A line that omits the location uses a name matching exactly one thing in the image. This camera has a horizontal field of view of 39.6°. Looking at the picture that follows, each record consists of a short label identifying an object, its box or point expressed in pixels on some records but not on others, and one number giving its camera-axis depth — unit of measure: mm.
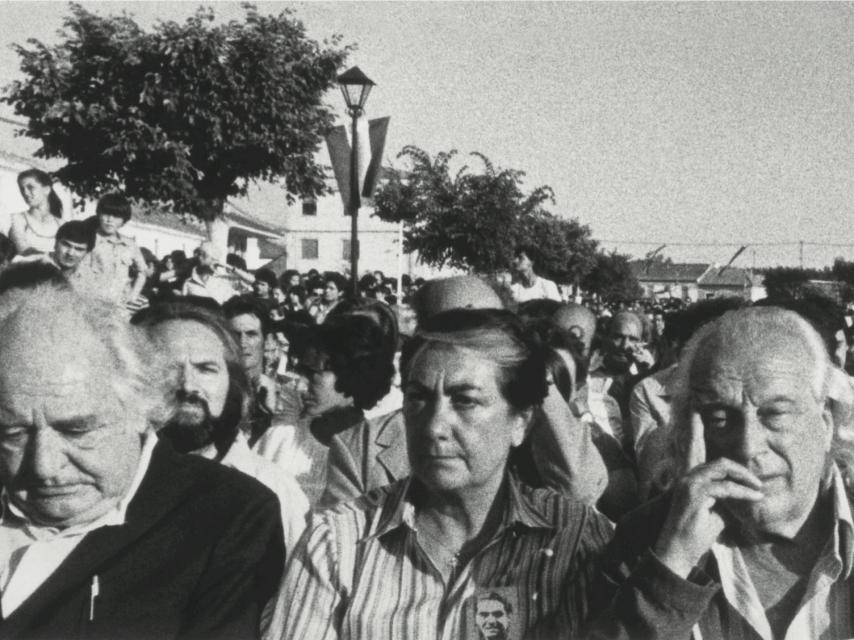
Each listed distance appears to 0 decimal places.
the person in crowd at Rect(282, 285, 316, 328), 14852
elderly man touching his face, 2502
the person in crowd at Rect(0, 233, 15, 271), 7539
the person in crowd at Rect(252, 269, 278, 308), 14750
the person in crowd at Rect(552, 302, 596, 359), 6879
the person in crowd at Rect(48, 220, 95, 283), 7699
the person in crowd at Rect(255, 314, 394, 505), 4711
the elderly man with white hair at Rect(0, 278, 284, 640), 2664
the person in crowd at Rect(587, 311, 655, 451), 7676
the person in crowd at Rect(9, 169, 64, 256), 8078
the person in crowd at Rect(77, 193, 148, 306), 7516
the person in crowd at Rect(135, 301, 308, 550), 3672
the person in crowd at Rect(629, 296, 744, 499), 5191
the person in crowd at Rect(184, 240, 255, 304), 9758
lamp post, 12047
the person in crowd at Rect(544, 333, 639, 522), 3807
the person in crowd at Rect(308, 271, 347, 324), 14160
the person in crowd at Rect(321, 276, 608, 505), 3748
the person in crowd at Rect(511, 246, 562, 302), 10156
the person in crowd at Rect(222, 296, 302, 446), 5559
